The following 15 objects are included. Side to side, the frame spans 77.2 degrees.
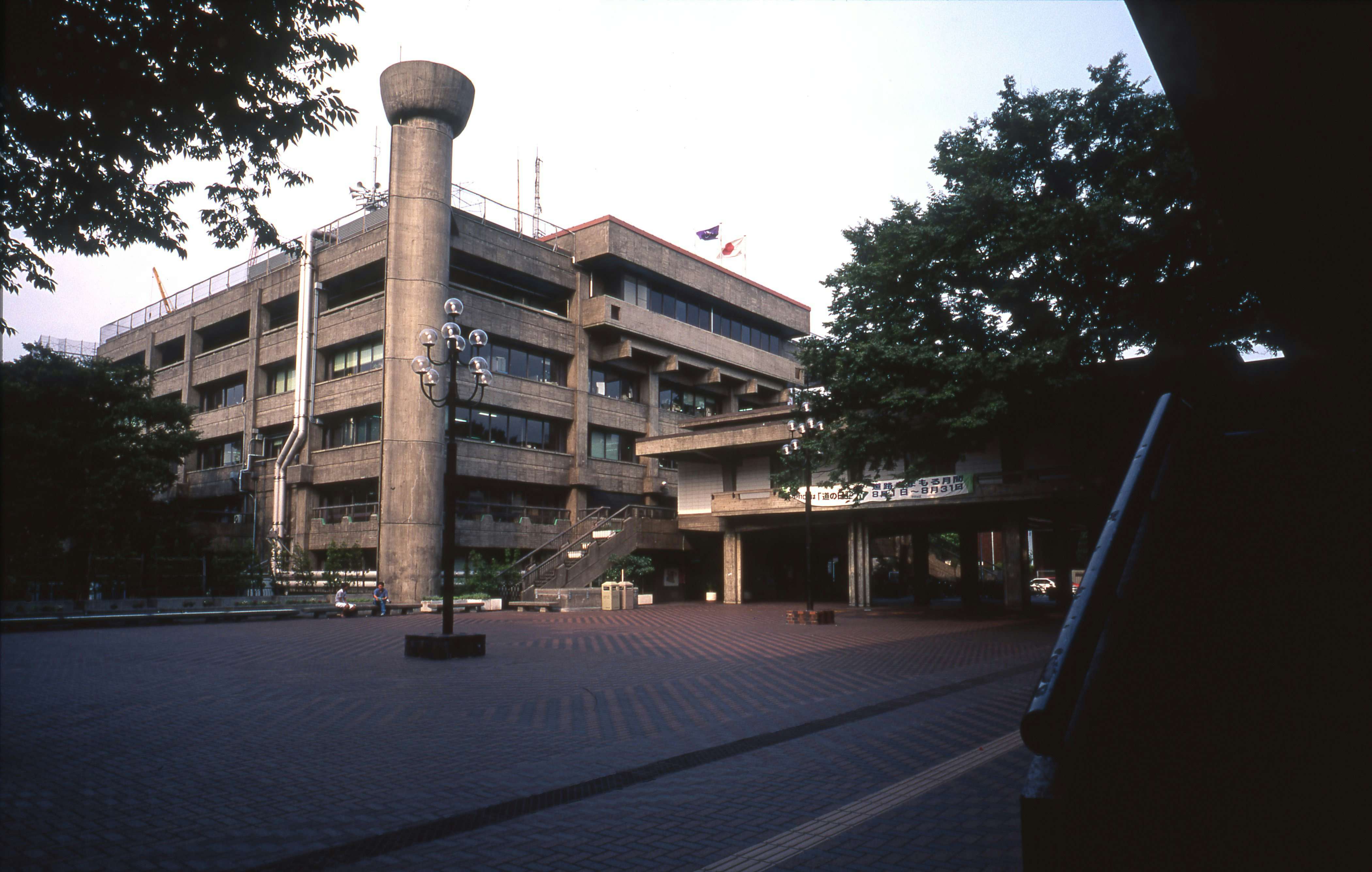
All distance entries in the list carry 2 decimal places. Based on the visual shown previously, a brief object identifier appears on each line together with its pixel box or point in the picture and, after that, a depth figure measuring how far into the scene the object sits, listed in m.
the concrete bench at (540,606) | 31.20
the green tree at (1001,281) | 21.28
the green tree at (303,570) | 35.41
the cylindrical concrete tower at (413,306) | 35.03
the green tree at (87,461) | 29.58
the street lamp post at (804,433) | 25.38
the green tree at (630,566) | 34.91
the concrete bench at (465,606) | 30.75
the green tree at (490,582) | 32.97
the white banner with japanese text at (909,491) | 28.30
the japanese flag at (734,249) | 52.06
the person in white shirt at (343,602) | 27.86
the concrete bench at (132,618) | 22.81
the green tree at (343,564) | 35.09
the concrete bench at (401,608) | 30.12
